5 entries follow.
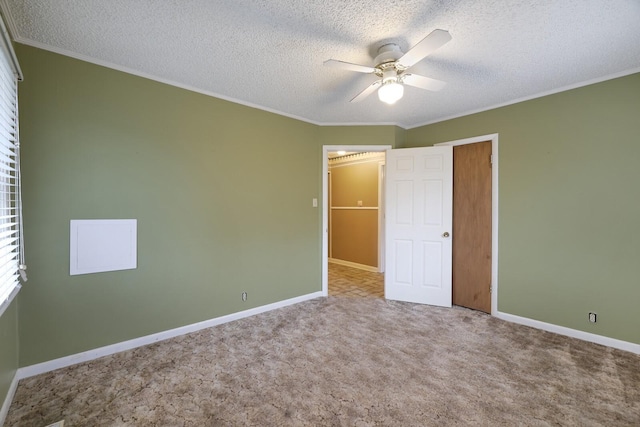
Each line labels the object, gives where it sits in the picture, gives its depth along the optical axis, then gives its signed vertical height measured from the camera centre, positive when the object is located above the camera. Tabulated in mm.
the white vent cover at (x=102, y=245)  2238 -280
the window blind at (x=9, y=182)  1634 +195
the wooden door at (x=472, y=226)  3396 -147
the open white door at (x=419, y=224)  3604 -138
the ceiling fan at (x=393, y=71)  1904 +1062
